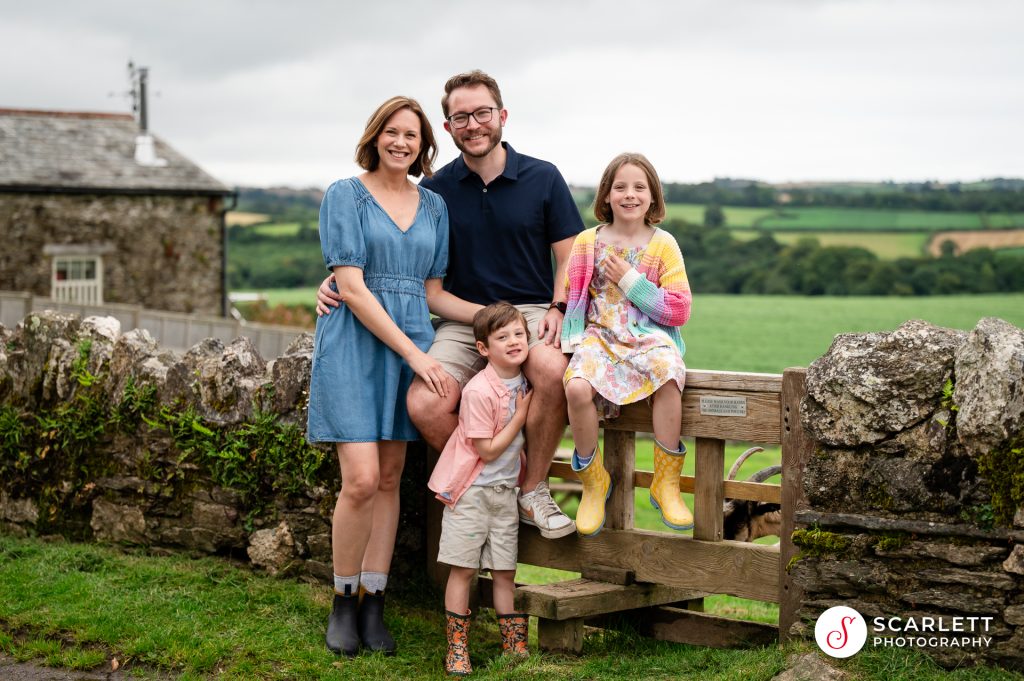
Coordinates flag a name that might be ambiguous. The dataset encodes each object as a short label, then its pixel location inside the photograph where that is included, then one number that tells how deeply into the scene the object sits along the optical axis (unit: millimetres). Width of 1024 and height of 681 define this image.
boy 4859
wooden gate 4738
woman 4930
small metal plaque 4824
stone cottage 25312
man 5023
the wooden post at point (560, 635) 5141
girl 4754
